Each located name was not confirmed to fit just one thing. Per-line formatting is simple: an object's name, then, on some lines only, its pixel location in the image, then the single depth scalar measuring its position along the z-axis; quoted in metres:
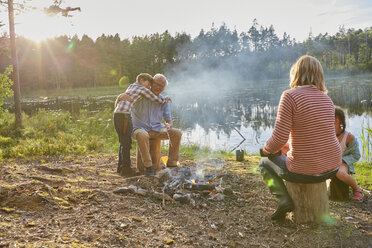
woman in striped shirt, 2.61
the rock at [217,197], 3.71
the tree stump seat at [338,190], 3.70
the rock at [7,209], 2.74
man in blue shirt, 5.04
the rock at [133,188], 3.79
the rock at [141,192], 3.74
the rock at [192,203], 3.51
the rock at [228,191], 3.88
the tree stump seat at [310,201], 2.85
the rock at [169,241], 2.52
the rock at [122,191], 3.76
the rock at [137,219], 2.90
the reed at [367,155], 6.31
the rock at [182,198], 3.59
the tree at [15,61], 10.19
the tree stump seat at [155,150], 5.05
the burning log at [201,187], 3.98
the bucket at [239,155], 5.96
